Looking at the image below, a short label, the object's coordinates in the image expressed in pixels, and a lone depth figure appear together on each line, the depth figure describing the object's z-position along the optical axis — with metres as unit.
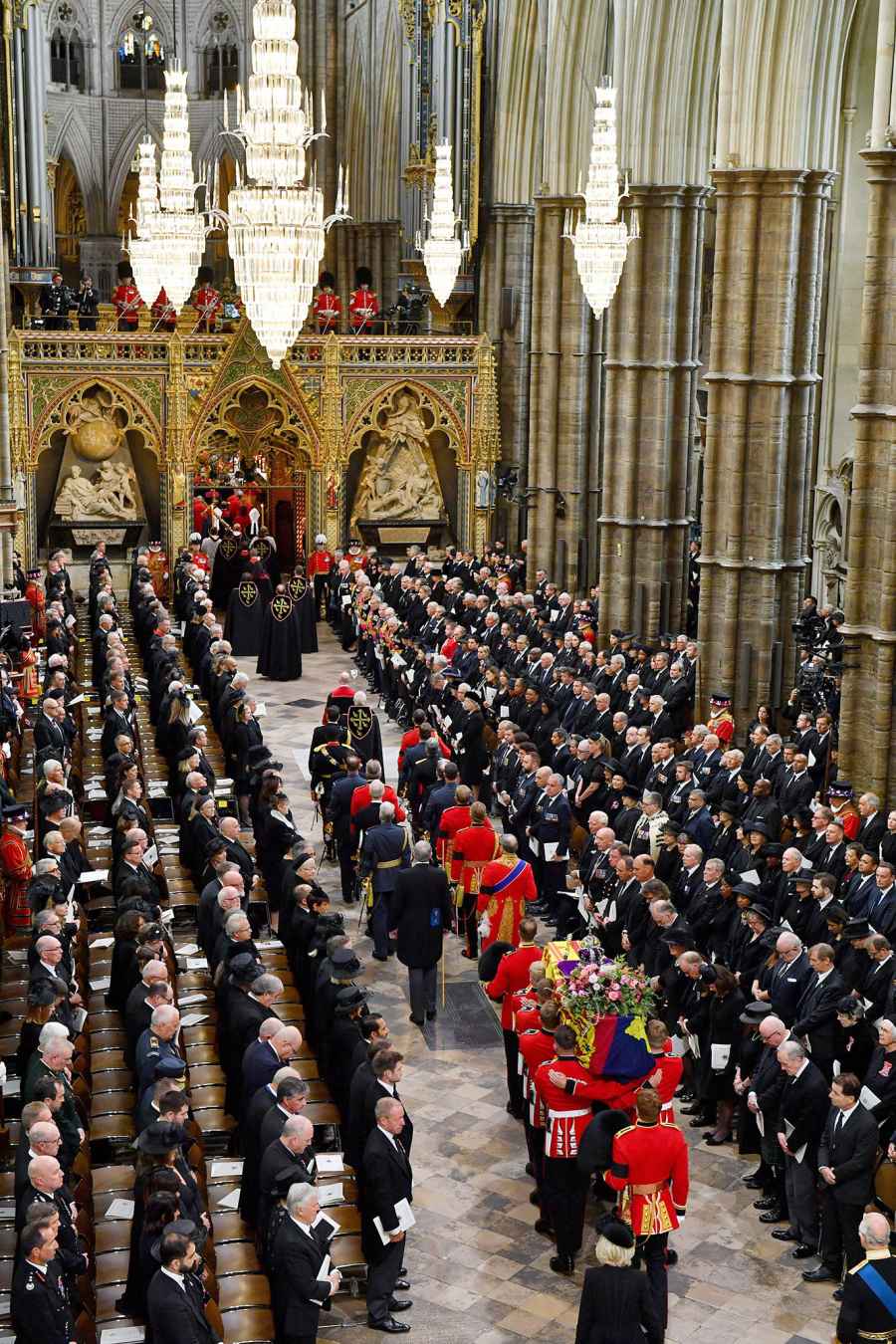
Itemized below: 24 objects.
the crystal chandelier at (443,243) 23.78
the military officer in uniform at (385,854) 13.96
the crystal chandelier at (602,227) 18.84
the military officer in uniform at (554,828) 14.68
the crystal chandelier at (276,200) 14.41
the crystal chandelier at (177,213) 21.27
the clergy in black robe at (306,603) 25.06
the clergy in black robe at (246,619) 26.27
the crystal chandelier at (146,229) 23.39
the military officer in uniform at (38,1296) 7.34
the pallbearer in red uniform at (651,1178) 8.43
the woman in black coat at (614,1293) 7.30
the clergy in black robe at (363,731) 17.72
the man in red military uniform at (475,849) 13.60
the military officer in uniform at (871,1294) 7.45
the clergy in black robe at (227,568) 29.12
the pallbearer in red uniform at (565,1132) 9.43
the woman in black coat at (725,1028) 10.70
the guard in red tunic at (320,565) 29.12
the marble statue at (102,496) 29.75
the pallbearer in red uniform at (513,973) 10.76
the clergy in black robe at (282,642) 24.73
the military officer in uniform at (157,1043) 9.55
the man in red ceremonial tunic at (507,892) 12.48
